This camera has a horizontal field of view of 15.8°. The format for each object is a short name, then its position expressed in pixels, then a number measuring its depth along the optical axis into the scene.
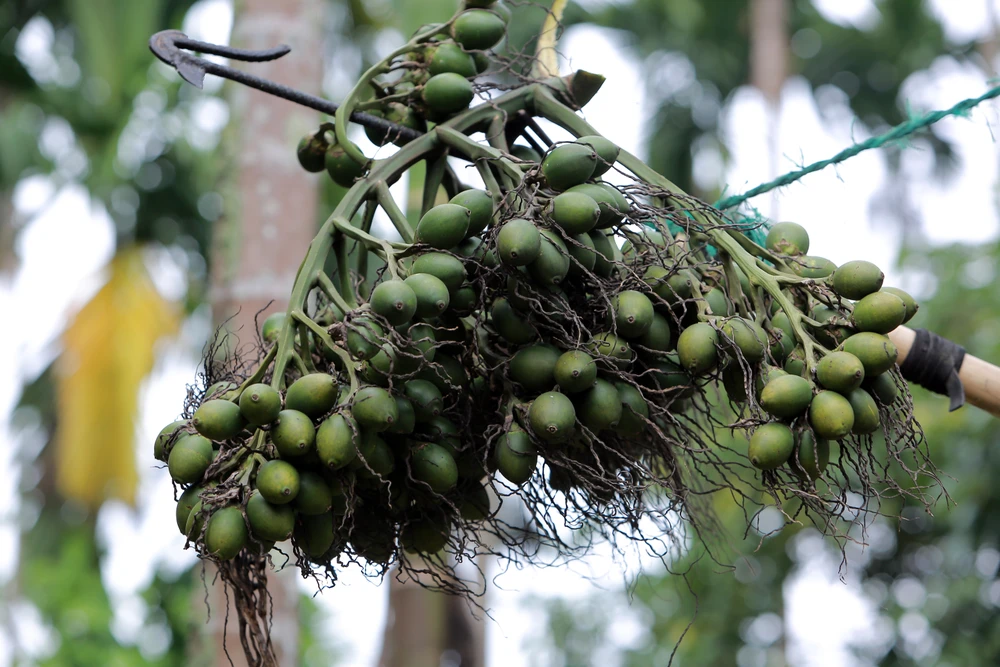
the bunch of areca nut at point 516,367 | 3.16
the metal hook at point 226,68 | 3.37
